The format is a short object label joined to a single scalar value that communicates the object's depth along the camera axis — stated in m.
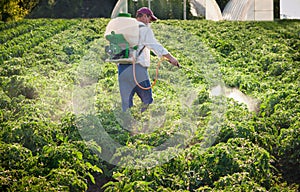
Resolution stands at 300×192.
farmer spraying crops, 9.43
